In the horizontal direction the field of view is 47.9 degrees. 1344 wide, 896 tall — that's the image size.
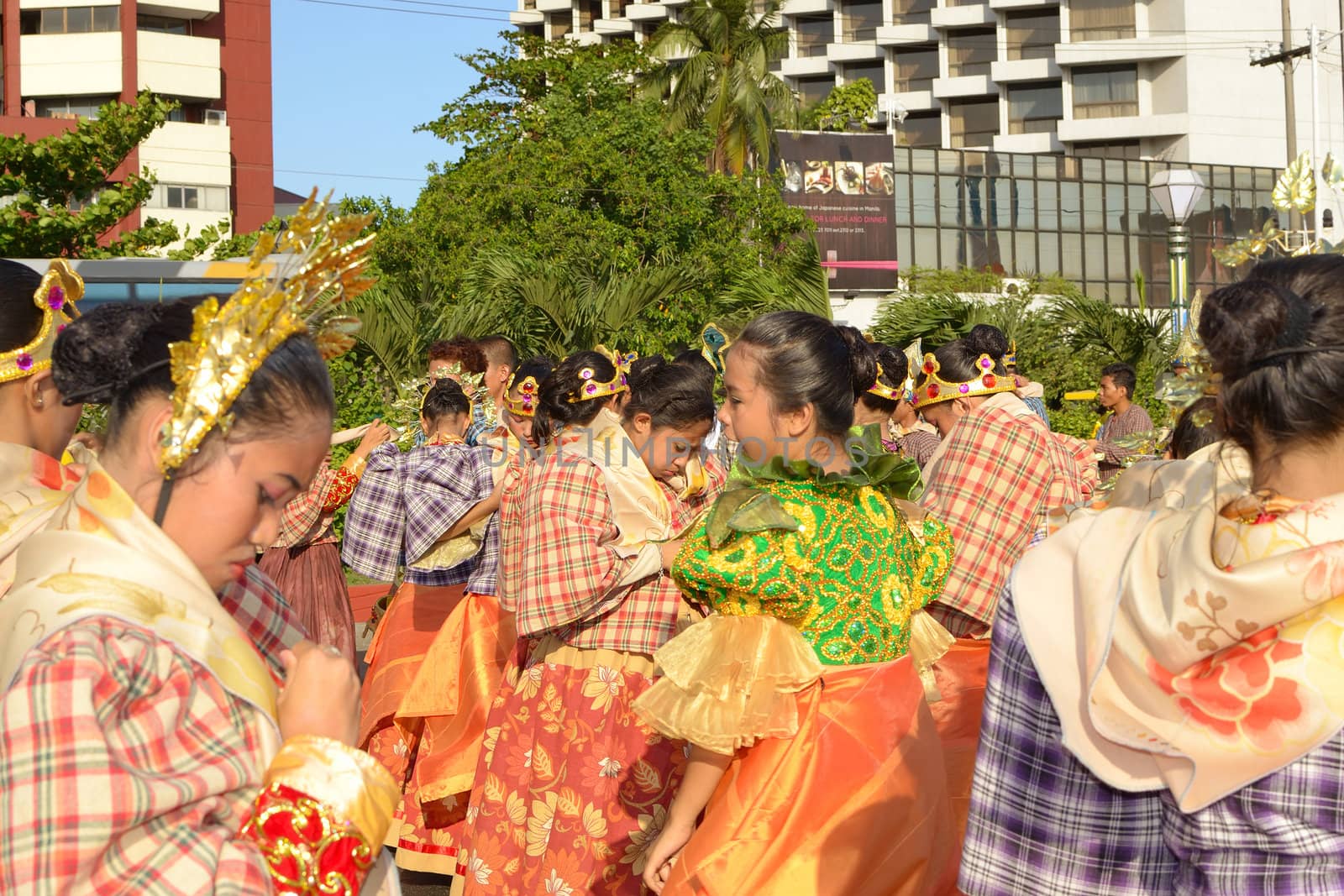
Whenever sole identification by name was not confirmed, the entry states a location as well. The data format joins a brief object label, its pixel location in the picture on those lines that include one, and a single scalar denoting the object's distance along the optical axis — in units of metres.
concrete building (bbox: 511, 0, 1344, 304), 44.38
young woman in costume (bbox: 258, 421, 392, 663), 6.75
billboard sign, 39.69
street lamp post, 11.78
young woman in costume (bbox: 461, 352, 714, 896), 4.29
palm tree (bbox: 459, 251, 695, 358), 14.09
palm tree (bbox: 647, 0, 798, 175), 33.34
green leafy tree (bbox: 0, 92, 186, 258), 12.93
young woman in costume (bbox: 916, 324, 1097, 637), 5.01
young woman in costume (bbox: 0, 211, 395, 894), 1.64
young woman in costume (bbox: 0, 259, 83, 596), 2.82
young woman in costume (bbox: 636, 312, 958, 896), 3.00
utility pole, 25.39
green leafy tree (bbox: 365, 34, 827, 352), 25.39
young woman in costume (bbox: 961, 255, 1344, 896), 1.96
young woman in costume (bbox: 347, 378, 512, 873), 5.96
